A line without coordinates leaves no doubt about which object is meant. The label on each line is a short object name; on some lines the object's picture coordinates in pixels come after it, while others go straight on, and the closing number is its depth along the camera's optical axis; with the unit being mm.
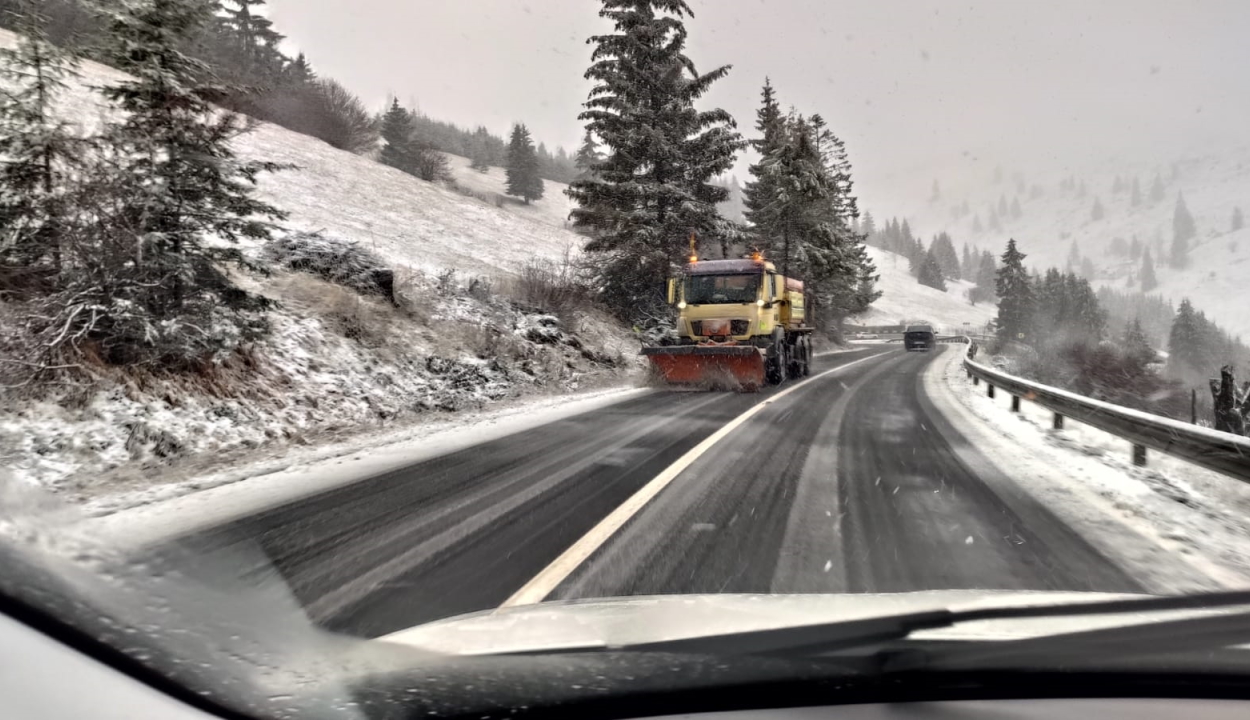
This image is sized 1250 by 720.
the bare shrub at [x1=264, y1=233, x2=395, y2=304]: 13258
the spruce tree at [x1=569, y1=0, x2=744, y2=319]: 20375
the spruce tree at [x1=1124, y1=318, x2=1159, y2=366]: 51612
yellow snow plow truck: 13883
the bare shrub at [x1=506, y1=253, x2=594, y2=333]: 17750
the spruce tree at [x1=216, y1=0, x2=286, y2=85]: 44875
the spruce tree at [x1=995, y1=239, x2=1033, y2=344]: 68000
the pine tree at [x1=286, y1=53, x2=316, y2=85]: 48047
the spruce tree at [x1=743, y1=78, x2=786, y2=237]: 34500
